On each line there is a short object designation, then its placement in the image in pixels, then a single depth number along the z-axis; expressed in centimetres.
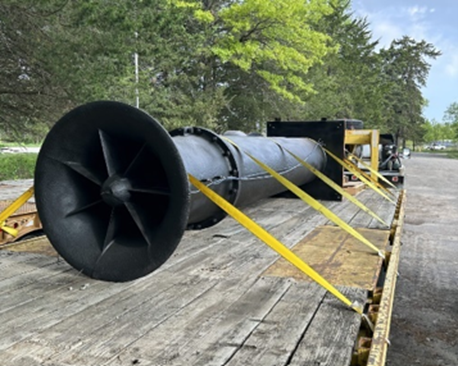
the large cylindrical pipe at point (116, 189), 256
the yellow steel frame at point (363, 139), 920
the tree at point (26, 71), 865
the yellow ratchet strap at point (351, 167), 664
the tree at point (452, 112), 7801
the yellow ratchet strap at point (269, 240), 259
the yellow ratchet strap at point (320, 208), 340
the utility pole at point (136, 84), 1170
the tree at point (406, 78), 6625
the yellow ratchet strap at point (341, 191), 487
